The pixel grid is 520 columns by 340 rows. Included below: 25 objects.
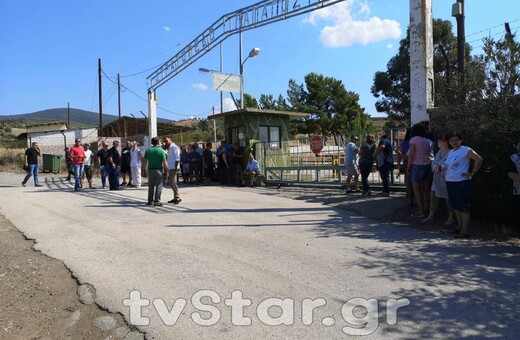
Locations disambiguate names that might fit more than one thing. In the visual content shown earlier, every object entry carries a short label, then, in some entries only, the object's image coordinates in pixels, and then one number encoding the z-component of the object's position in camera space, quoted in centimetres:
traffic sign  1371
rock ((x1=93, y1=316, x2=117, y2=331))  389
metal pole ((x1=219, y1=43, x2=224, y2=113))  2838
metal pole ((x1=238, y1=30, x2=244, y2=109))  2478
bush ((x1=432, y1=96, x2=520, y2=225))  688
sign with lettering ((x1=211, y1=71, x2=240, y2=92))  2362
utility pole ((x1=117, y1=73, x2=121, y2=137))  4724
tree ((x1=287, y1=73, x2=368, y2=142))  4669
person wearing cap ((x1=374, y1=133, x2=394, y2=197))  1069
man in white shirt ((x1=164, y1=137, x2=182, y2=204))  1109
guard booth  1587
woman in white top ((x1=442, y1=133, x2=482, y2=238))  670
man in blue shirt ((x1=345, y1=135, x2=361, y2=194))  1164
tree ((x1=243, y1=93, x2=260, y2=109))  5041
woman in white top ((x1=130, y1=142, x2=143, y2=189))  1556
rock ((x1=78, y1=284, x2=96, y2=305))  450
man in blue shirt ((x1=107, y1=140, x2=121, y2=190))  1460
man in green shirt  1072
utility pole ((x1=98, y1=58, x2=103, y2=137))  4059
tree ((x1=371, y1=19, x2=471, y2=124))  3338
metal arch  1534
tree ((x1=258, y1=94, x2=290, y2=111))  4881
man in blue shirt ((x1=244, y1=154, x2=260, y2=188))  1524
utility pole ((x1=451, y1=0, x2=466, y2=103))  1322
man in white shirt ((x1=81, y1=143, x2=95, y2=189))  1530
